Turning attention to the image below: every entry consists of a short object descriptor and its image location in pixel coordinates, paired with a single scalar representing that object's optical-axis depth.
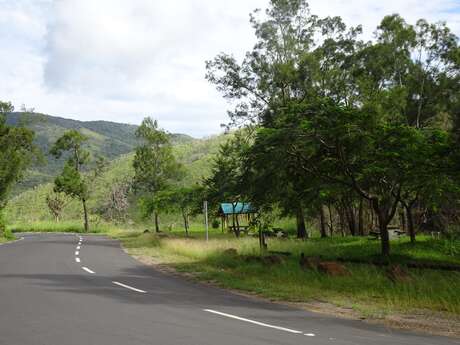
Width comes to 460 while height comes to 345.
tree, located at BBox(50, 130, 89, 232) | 65.25
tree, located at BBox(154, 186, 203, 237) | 44.03
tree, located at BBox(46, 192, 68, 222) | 84.88
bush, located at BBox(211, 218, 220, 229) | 59.88
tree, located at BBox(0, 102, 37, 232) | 42.28
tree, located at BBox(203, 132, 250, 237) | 34.31
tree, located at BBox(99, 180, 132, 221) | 84.25
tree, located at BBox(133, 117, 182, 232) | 51.66
